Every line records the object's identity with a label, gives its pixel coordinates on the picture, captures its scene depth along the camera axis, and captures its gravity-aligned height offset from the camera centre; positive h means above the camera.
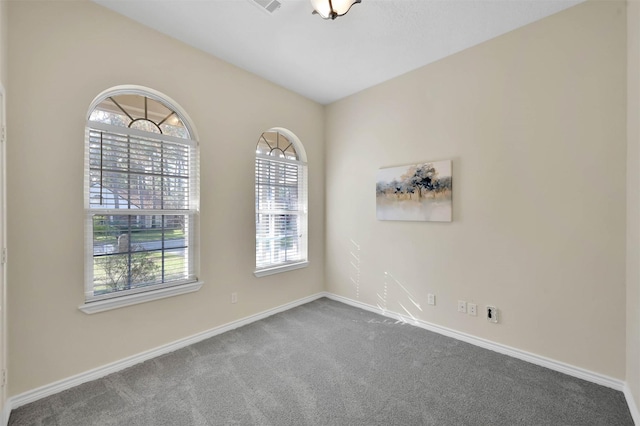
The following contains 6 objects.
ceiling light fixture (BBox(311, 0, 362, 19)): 1.94 +1.48
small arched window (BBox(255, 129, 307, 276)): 3.49 +0.13
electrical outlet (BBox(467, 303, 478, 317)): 2.75 -0.99
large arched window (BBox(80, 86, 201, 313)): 2.27 +0.12
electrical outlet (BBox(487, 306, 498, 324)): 2.62 -1.00
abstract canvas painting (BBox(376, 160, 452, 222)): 2.94 +0.22
